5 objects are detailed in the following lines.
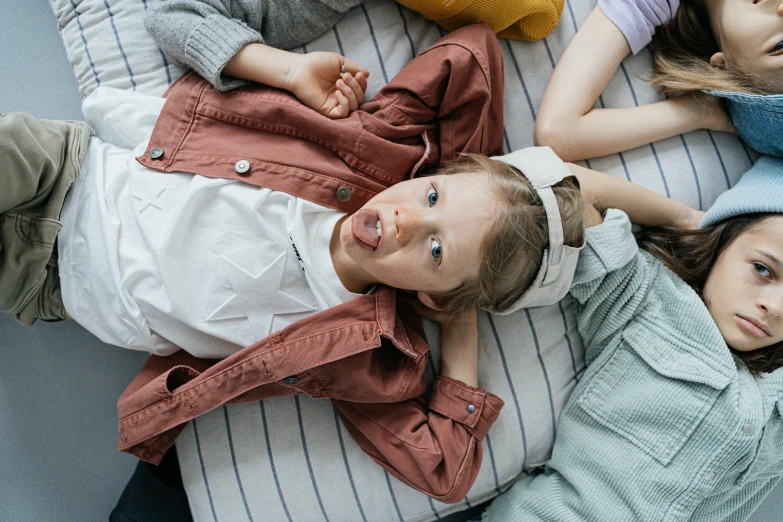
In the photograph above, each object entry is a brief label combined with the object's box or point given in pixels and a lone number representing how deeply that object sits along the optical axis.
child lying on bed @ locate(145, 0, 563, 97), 0.97
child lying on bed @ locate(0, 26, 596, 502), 0.95
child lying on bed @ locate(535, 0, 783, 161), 1.06
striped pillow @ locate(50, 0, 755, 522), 1.08
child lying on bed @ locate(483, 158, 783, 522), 1.01
